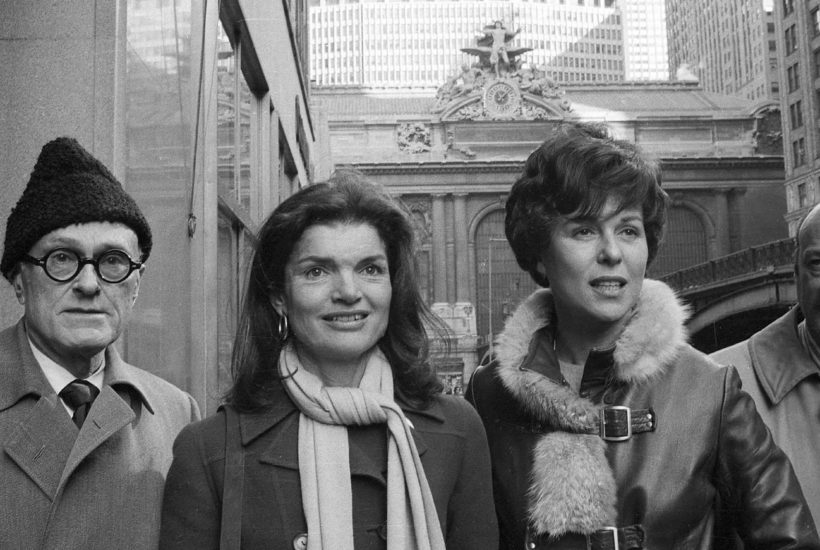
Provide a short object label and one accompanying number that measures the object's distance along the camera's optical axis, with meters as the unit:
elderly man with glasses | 2.07
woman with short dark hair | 2.34
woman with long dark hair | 2.09
